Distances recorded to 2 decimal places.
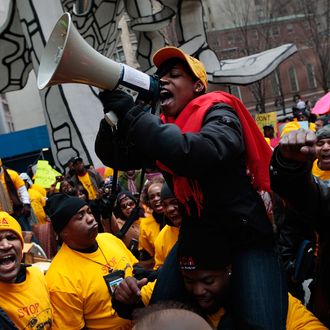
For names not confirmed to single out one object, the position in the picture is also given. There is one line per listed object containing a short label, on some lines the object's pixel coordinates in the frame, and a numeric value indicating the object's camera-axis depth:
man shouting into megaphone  2.03
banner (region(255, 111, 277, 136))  13.59
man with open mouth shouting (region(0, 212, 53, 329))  3.06
